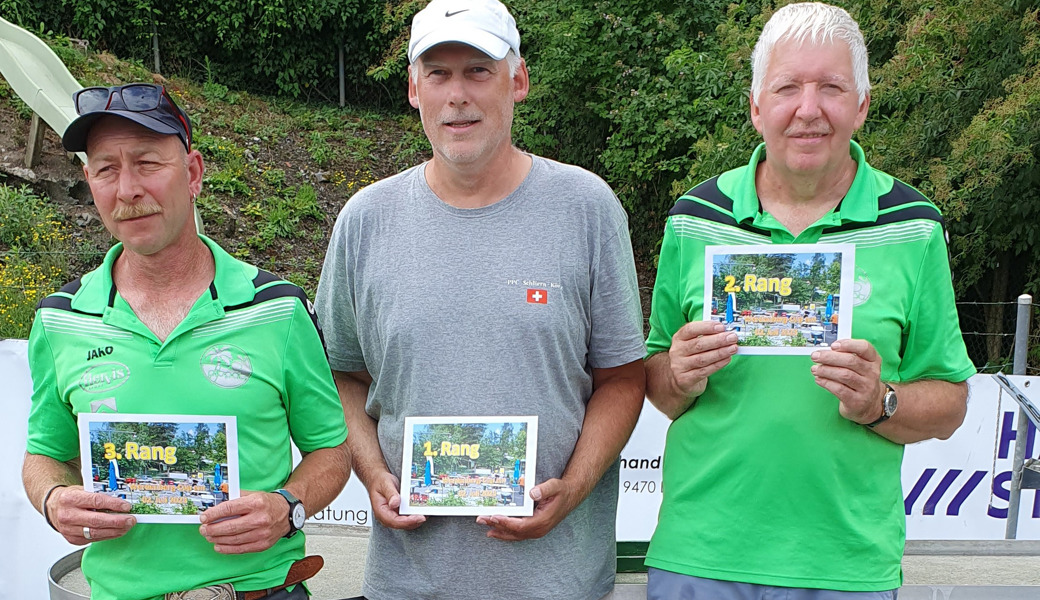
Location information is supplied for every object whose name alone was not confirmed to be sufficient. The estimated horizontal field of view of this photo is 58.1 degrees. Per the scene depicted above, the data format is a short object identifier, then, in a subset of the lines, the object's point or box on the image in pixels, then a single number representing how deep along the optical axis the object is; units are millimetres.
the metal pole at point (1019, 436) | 5086
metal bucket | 3211
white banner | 5312
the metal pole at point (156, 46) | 16375
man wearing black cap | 2383
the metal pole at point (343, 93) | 17625
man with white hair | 2434
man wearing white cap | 2590
